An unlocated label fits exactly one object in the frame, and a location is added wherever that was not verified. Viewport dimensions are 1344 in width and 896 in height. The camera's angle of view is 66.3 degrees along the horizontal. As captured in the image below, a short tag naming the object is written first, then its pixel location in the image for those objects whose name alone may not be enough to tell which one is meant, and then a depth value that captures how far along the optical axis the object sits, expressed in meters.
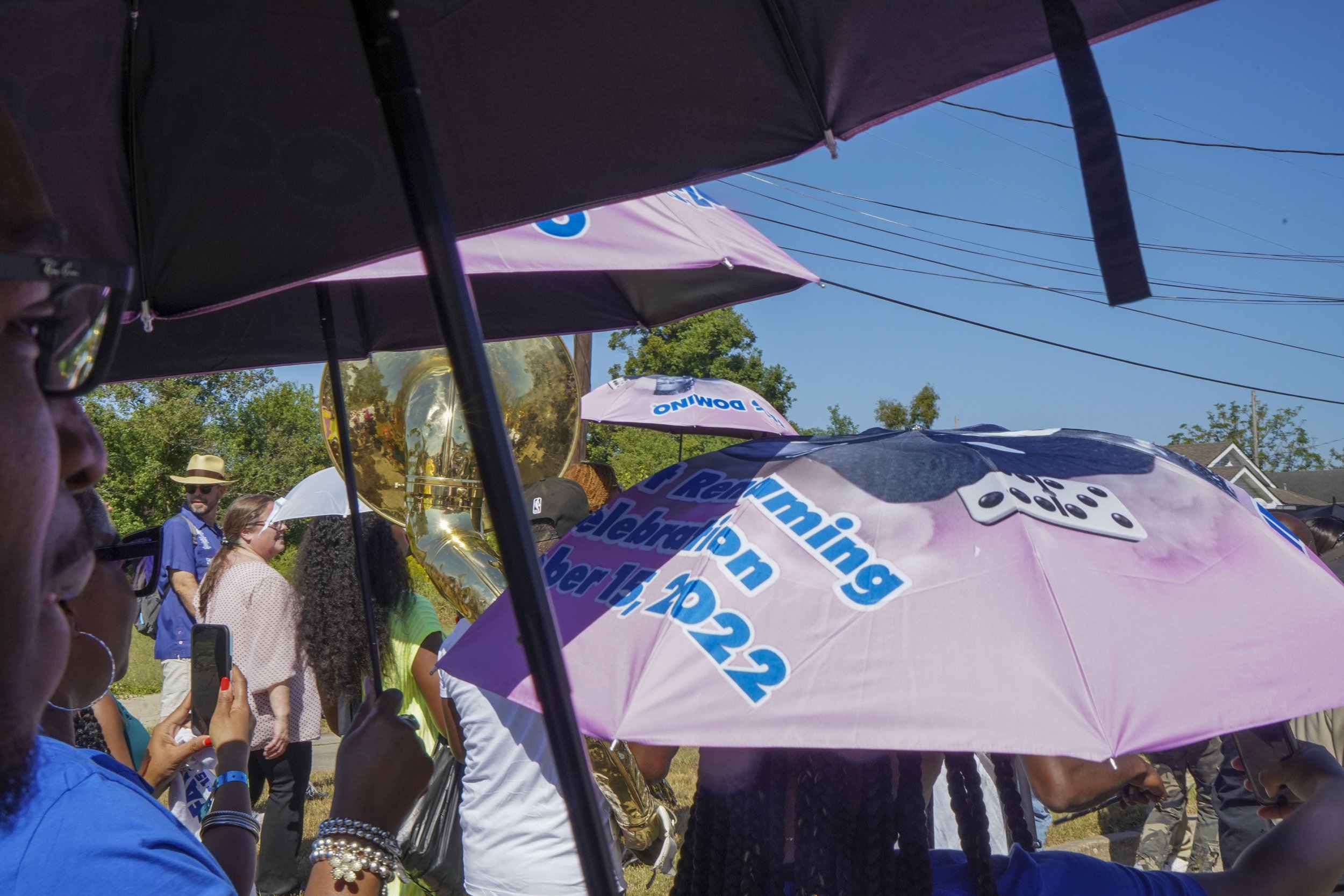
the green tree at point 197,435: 27.05
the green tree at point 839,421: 46.69
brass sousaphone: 5.04
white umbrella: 4.56
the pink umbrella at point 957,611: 1.43
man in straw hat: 5.37
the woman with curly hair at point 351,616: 3.75
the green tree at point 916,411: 40.75
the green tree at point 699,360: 33.19
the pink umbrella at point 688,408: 9.63
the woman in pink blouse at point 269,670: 4.51
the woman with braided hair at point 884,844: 1.80
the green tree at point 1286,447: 77.38
